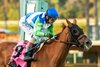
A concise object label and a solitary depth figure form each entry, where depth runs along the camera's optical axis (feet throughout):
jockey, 50.05
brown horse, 49.59
